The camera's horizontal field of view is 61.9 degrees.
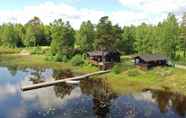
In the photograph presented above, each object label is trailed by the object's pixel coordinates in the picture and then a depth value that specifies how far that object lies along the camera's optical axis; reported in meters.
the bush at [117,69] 38.89
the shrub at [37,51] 63.67
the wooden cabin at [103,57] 45.04
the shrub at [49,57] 52.27
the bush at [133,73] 37.00
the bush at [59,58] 51.16
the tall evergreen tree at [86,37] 55.17
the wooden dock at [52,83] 30.83
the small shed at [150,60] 38.63
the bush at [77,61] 46.24
